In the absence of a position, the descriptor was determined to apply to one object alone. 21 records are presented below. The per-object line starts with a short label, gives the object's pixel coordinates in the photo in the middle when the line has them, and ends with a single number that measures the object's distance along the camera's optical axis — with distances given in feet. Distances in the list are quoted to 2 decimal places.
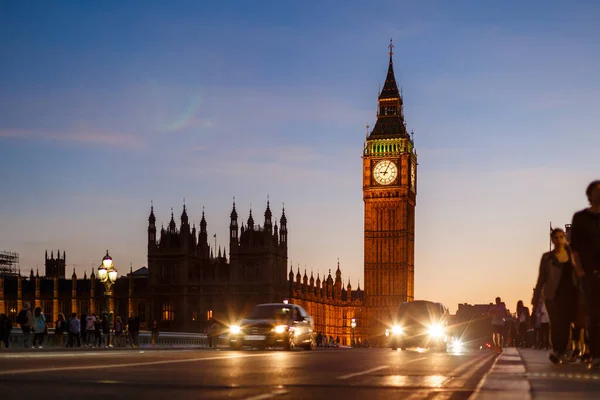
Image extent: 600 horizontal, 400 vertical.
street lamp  135.54
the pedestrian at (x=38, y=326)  108.88
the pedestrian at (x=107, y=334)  135.00
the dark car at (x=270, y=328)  88.38
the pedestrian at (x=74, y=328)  121.90
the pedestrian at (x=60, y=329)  124.54
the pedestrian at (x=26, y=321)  109.70
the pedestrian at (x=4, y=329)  105.91
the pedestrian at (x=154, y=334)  152.35
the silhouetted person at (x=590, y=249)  36.99
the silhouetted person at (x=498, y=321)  89.32
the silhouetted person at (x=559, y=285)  40.45
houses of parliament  310.86
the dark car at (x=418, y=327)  112.88
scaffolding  402.11
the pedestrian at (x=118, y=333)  146.46
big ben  395.96
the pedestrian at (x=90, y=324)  128.98
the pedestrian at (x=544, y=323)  86.99
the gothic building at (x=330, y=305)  337.52
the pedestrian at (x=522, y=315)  75.05
